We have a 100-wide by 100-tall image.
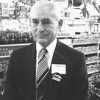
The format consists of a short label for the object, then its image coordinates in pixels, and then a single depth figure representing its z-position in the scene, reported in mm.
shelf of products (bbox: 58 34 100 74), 4296
